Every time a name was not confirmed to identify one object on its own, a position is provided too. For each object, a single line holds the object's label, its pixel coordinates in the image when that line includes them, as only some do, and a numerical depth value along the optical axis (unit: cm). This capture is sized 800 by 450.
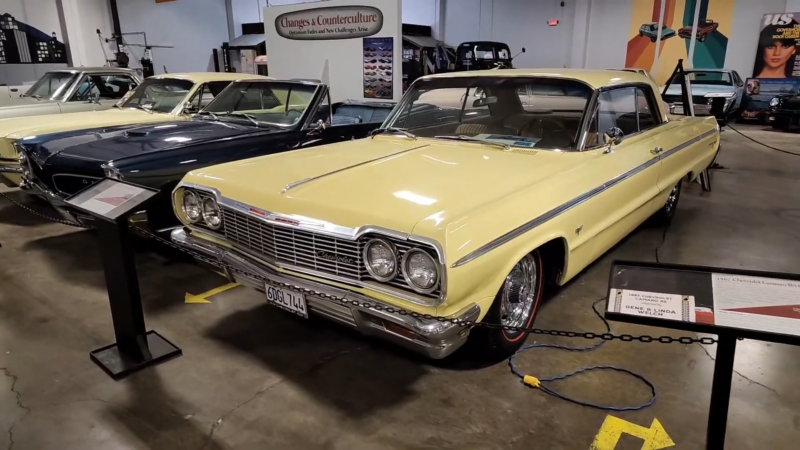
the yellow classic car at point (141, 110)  551
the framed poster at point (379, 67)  852
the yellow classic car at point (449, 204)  232
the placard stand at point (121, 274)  280
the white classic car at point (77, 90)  812
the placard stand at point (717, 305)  158
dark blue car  412
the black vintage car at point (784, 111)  1238
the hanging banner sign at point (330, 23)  862
